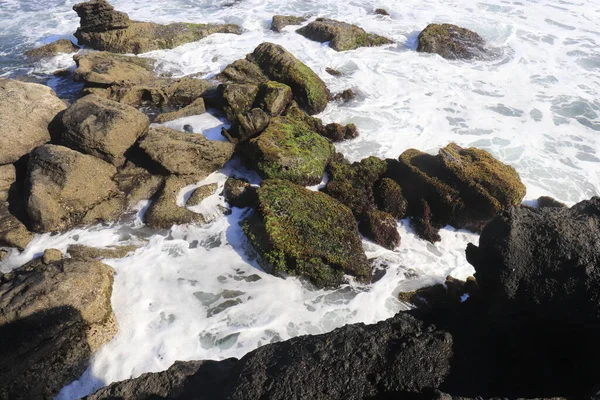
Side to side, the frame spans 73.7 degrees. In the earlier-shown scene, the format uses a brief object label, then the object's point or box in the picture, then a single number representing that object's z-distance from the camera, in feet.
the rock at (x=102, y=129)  32.14
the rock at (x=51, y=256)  25.75
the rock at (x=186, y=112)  40.60
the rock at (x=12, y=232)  27.96
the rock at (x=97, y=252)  27.78
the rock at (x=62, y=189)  28.78
